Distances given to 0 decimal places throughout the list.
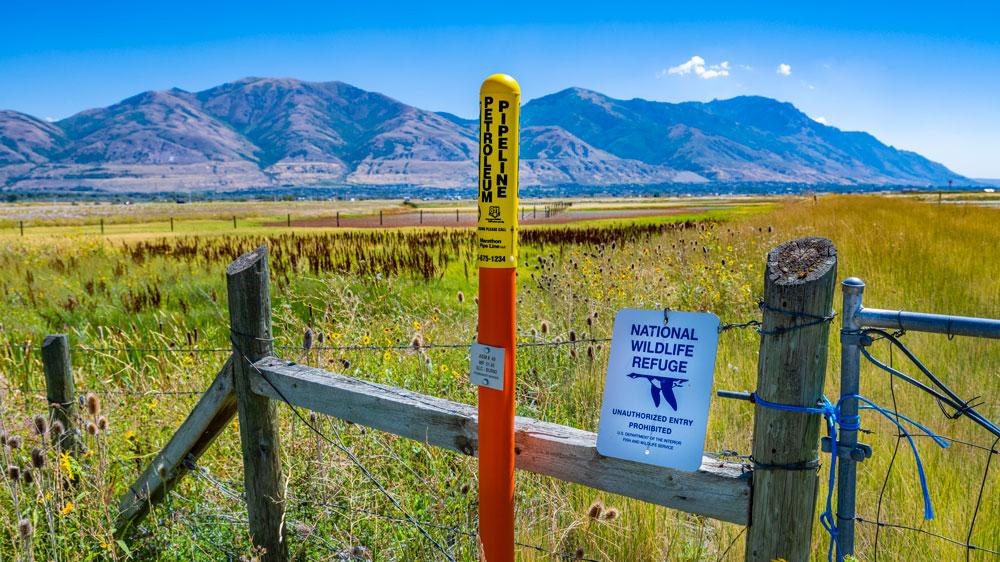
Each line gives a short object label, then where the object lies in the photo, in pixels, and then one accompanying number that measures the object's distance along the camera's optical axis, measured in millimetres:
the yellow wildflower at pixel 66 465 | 3203
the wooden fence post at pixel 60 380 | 3684
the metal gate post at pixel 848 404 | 1810
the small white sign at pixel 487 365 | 1977
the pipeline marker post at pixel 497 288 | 1838
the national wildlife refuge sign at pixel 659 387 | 1858
